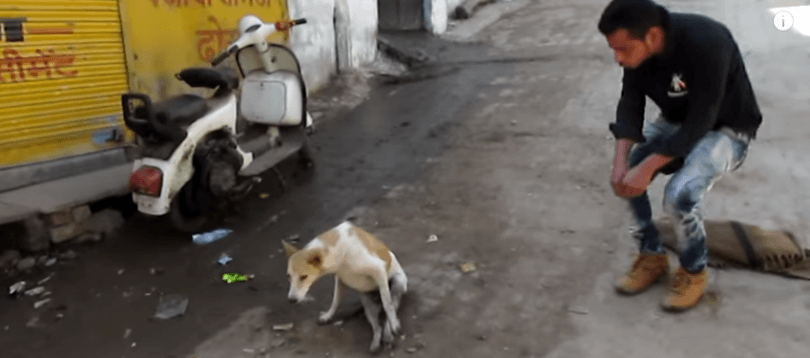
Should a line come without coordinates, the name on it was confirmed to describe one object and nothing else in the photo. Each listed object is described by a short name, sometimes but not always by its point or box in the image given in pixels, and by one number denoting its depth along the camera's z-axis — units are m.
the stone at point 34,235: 4.39
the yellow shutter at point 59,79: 5.00
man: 3.15
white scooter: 4.46
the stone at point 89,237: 4.71
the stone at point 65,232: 4.58
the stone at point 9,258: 4.34
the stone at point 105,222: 4.79
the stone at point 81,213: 4.66
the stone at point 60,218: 4.55
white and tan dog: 3.07
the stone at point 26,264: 4.37
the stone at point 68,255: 4.54
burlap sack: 3.83
